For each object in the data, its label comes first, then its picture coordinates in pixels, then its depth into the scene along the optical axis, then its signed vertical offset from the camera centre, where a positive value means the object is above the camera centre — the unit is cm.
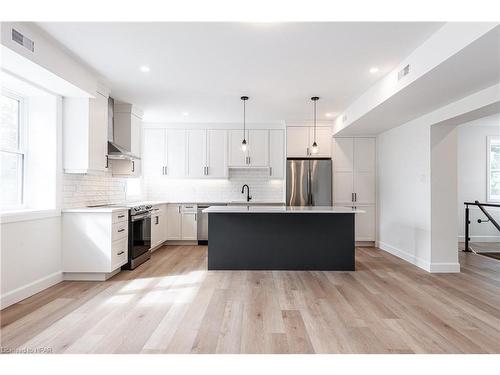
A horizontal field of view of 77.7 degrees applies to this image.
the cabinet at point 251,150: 683 +82
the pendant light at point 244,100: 495 +144
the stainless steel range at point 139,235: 464 -77
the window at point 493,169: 707 +43
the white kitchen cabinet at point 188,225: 667 -82
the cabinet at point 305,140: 654 +100
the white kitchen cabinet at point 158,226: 582 -77
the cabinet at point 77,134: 409 +69
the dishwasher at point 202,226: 665 -84
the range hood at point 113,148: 474 +62
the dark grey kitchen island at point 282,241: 461 -80
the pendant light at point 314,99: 492 +143
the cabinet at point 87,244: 405 -75
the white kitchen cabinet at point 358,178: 648 +20
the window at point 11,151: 359 +42
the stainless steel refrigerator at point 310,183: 634 +9
